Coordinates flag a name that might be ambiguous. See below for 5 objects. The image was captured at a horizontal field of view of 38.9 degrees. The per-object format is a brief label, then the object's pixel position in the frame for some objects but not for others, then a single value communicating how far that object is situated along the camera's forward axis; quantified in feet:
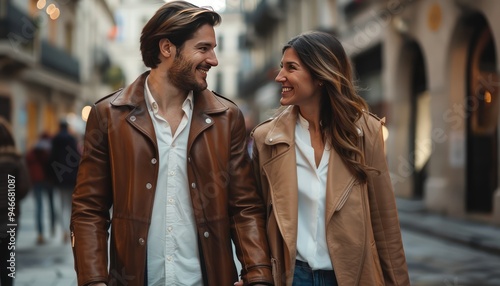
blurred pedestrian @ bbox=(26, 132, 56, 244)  35.99
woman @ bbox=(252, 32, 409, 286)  9.68
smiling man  9.46
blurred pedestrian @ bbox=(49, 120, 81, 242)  36.70
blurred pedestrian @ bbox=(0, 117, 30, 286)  18.37
